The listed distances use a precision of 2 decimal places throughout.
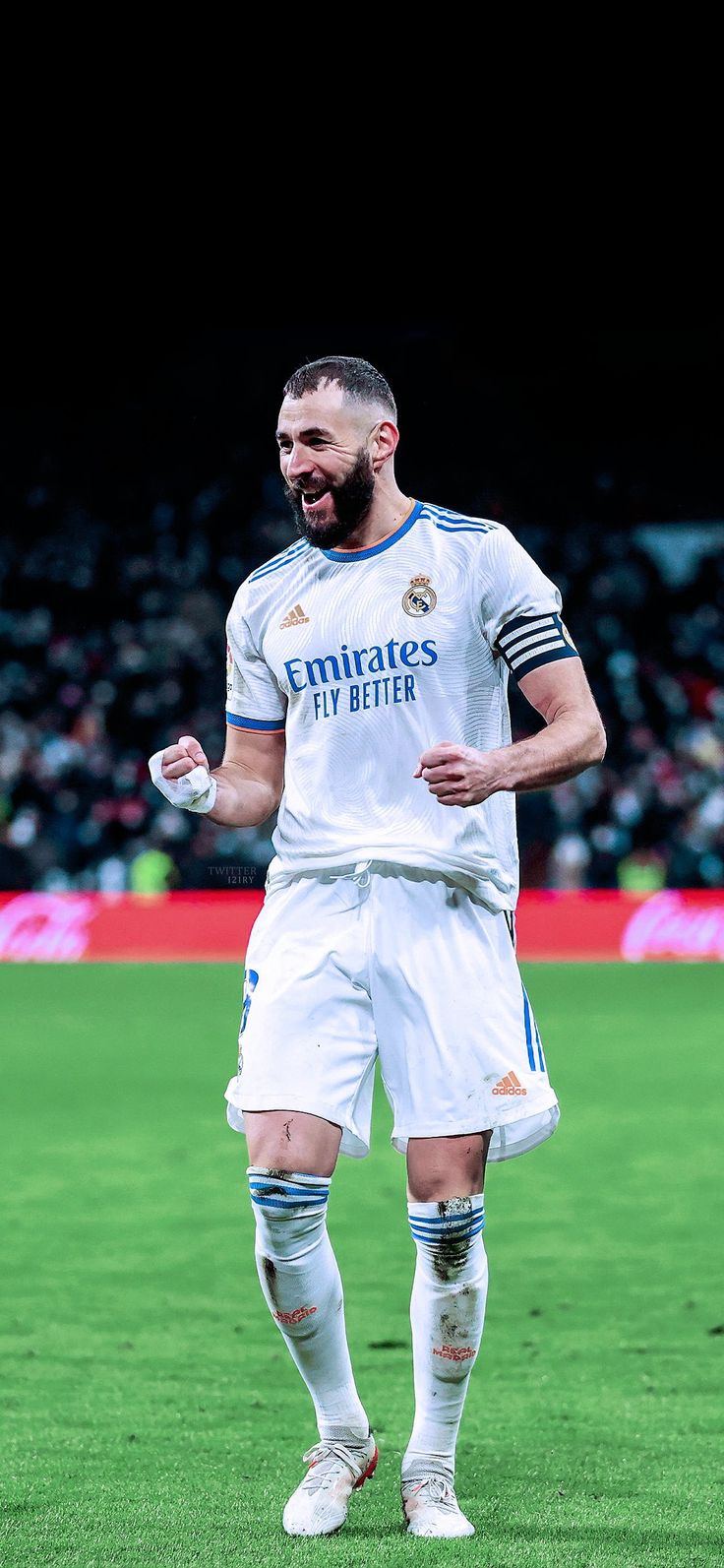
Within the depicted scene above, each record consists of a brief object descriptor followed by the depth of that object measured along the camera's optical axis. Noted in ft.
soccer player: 24.21
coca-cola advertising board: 116.78
